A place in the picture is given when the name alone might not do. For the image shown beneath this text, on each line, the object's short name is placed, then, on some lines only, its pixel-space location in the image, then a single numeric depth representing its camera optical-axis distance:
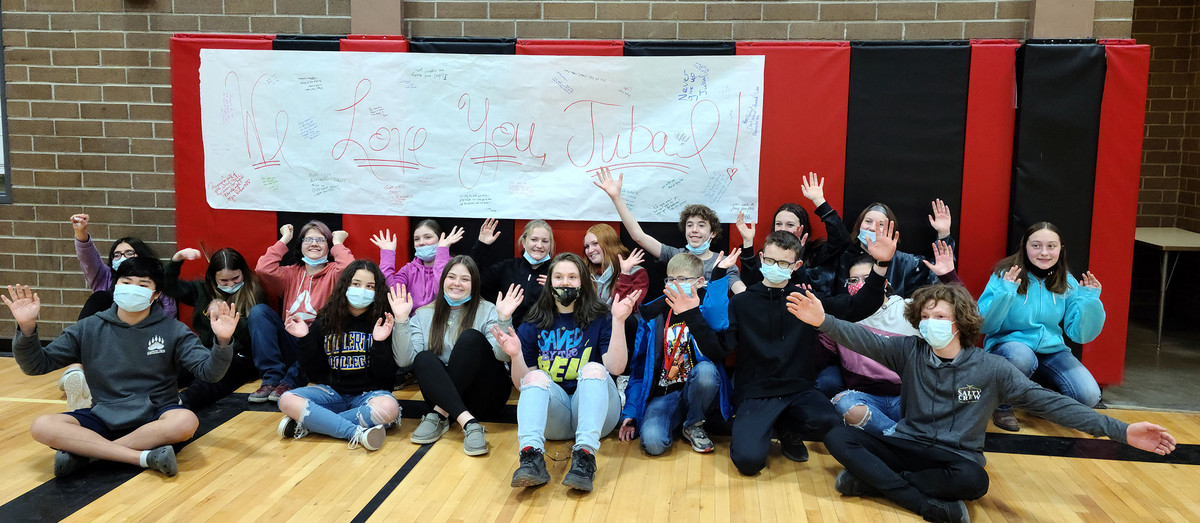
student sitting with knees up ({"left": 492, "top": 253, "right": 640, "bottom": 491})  3.73
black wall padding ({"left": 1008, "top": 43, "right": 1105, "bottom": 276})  4.99
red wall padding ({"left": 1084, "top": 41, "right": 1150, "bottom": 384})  4.96
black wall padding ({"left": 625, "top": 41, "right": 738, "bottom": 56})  5.30
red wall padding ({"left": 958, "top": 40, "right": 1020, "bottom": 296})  5.09
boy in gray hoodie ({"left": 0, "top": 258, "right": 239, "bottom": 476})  3.76
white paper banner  5.34
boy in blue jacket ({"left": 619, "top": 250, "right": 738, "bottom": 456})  4.17
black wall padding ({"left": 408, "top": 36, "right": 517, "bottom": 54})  5.45
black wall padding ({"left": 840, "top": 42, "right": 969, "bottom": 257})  5.16
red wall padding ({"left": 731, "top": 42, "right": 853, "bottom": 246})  5.23
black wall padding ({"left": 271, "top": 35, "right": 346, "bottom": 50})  5.54
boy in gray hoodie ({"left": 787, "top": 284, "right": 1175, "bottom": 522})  3.46
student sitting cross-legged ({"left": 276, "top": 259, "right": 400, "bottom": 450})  4.23
